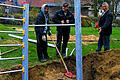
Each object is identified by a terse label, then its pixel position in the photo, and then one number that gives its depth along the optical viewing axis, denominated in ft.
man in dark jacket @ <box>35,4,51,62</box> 19.35
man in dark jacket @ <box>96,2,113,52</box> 20.17
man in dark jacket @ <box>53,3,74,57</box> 21.31
